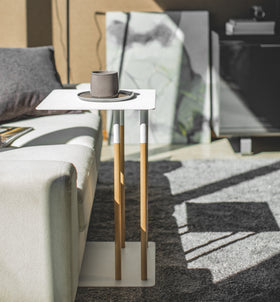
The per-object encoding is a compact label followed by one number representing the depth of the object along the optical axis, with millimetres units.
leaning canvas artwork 4176
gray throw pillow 2938
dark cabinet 3879
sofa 1687
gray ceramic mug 2080
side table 2037
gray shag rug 2119
